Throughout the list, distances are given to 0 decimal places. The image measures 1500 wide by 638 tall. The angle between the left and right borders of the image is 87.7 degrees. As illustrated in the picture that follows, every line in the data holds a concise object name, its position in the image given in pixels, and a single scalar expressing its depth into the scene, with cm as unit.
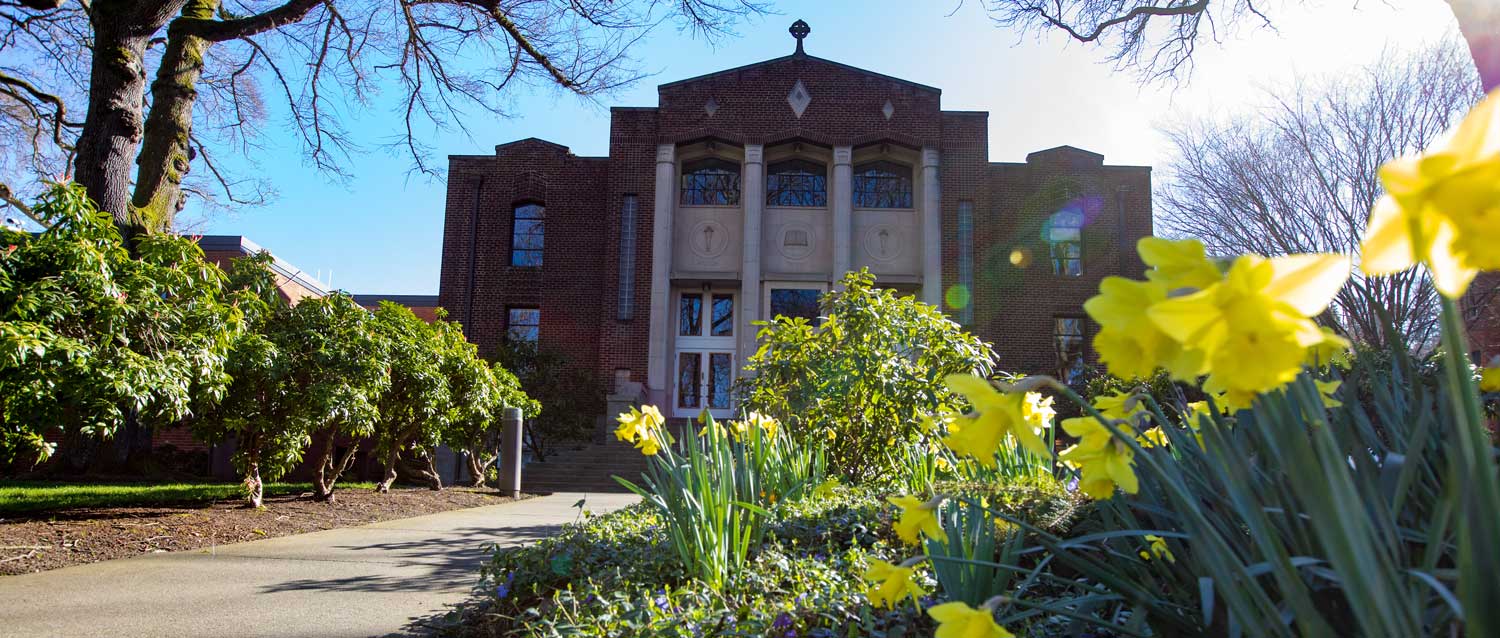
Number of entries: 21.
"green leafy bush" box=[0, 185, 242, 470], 452
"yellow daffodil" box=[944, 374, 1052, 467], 111
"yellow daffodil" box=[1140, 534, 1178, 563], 146
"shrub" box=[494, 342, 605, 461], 1638
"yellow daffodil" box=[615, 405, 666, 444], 346
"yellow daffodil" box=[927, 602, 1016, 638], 110
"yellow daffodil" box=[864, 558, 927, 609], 137
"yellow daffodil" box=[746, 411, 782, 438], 437
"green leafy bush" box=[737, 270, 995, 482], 511
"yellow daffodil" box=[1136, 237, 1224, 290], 78
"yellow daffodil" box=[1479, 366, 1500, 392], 143
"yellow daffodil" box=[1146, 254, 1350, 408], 69
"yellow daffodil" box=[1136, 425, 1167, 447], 200
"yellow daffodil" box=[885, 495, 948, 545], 140
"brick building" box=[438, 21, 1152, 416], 1820
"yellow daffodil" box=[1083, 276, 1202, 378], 78
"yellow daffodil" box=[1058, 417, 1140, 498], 128
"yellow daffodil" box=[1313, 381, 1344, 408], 123
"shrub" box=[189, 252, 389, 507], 679
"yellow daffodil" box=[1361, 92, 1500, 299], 61
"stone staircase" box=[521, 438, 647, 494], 1291
